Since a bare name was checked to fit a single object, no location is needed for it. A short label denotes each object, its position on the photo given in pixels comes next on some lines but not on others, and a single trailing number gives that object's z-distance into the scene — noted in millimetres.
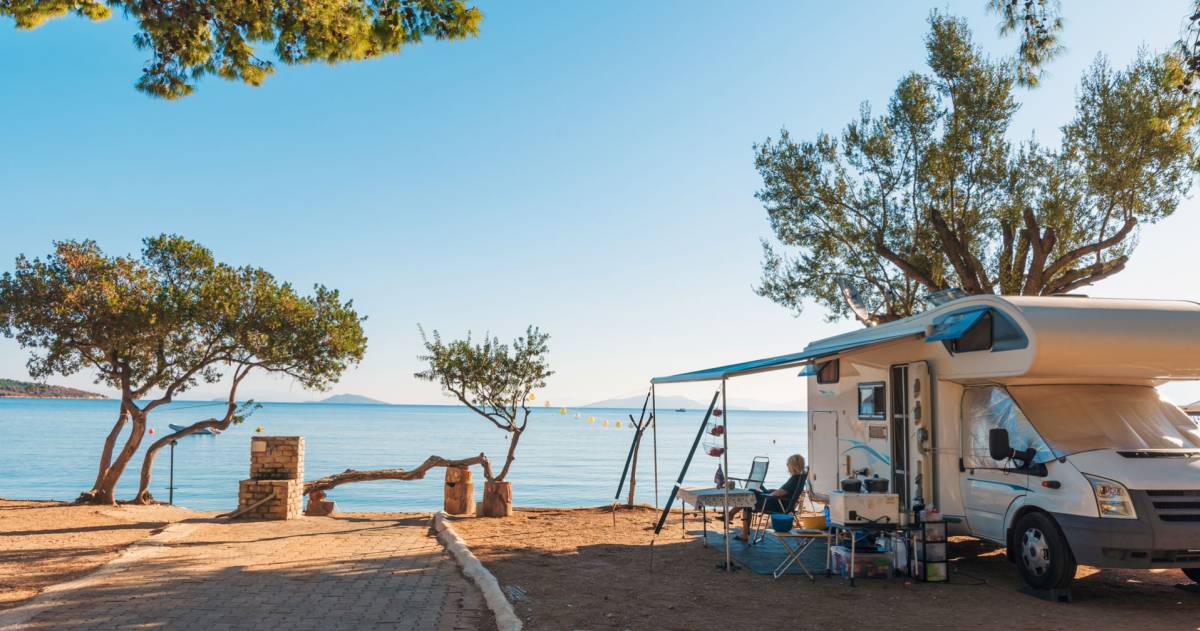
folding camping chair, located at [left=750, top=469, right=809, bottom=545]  9488
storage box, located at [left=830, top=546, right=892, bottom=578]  7746
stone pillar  11969
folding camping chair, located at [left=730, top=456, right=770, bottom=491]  10719
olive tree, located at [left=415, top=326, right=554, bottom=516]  14438
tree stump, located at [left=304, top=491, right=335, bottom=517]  13867
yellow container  9867
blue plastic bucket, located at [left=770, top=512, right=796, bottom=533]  9375
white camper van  6391
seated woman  9492
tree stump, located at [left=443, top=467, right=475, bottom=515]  13141
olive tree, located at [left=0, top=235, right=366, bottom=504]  13336
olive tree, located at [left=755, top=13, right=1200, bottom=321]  11844
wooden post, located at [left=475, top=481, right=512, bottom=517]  12891
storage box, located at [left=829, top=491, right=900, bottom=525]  7480
